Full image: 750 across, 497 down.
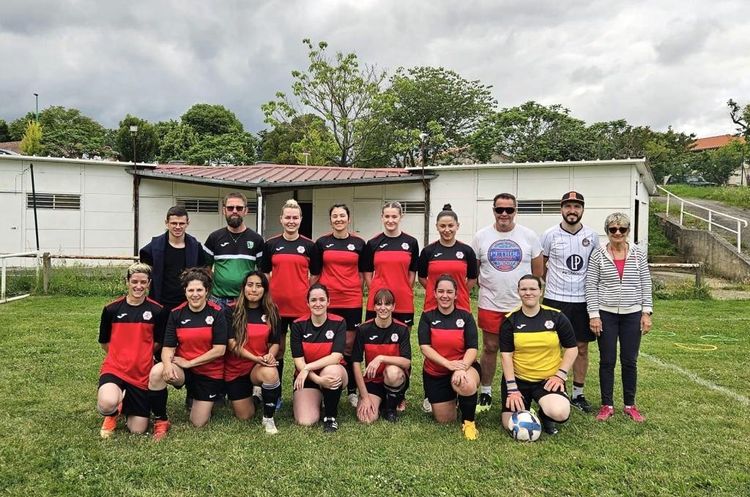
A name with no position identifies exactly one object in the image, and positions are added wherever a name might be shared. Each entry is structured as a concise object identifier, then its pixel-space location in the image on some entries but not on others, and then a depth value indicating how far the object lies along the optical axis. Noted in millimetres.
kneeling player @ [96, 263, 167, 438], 3609
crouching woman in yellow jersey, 3668
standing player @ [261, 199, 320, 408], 4172
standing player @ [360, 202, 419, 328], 4172
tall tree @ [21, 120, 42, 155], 28359
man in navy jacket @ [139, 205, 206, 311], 3955
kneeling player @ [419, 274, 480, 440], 3807
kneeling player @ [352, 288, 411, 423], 3904
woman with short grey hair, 3934
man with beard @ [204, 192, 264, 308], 4066
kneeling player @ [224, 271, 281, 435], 3785
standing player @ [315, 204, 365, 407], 4219
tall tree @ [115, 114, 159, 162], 28141
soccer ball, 3482
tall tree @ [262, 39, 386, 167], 23828
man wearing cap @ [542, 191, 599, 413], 4102
